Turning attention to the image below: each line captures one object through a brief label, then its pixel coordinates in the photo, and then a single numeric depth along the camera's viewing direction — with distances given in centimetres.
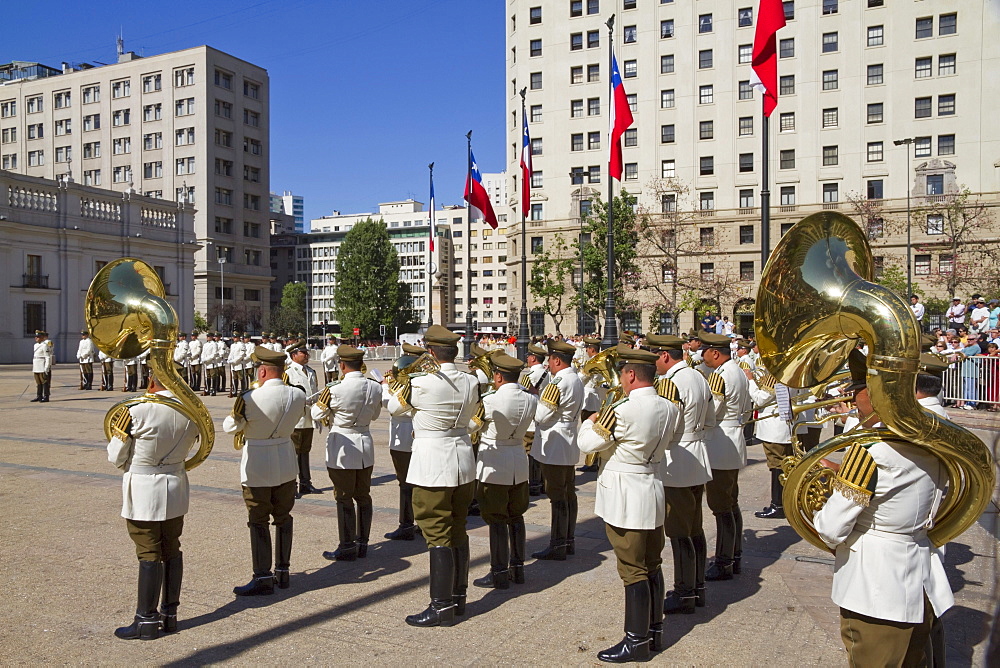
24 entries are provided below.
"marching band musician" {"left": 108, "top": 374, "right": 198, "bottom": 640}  575
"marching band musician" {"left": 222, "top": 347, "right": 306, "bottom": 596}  668
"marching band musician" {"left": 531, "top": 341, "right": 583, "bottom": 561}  798
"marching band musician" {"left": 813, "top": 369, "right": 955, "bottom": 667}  373
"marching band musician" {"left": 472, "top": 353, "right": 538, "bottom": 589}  704
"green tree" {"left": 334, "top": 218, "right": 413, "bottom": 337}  8369
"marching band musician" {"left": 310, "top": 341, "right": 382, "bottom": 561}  784
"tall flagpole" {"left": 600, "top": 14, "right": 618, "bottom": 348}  2304
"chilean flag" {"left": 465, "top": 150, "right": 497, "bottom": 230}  2661
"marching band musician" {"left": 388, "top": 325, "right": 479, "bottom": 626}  613
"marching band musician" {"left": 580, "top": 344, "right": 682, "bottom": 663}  546
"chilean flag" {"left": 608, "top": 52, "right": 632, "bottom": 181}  2184
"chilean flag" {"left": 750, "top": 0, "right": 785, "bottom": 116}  1435
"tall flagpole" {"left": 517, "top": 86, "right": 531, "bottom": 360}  3012
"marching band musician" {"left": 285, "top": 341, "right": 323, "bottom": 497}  1072
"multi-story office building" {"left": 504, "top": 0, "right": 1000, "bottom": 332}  4838
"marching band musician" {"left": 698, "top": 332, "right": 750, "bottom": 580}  734
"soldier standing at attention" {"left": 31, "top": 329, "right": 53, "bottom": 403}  2278
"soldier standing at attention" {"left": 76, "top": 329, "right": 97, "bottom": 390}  2605
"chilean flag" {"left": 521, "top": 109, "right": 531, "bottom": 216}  2664
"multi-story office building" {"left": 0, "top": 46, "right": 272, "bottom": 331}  7356
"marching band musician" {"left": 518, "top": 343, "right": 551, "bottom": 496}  1069
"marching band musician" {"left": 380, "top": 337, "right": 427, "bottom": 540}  927
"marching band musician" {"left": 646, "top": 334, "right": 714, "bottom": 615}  644
